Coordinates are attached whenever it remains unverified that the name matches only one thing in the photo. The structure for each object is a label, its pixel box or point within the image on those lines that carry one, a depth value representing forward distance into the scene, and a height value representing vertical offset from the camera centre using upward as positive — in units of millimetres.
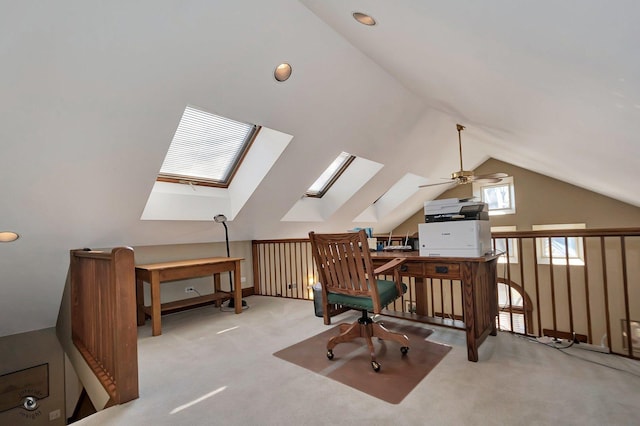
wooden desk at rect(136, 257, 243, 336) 3271 -593
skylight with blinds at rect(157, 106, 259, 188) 3346 +918
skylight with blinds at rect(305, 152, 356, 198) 5233 +765
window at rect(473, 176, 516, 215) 6848 +378
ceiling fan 3971 +484
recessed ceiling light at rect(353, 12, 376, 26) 2039 +1371
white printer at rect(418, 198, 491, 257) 2434 -138
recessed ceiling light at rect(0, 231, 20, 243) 2584 -25
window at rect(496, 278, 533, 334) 6630 -2180
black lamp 3934 -43
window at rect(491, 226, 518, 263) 6766 -794
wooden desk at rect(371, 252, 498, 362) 2348 -573
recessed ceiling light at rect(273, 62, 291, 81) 2701 +1352
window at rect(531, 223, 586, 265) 6078 -839
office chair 2240 -525
